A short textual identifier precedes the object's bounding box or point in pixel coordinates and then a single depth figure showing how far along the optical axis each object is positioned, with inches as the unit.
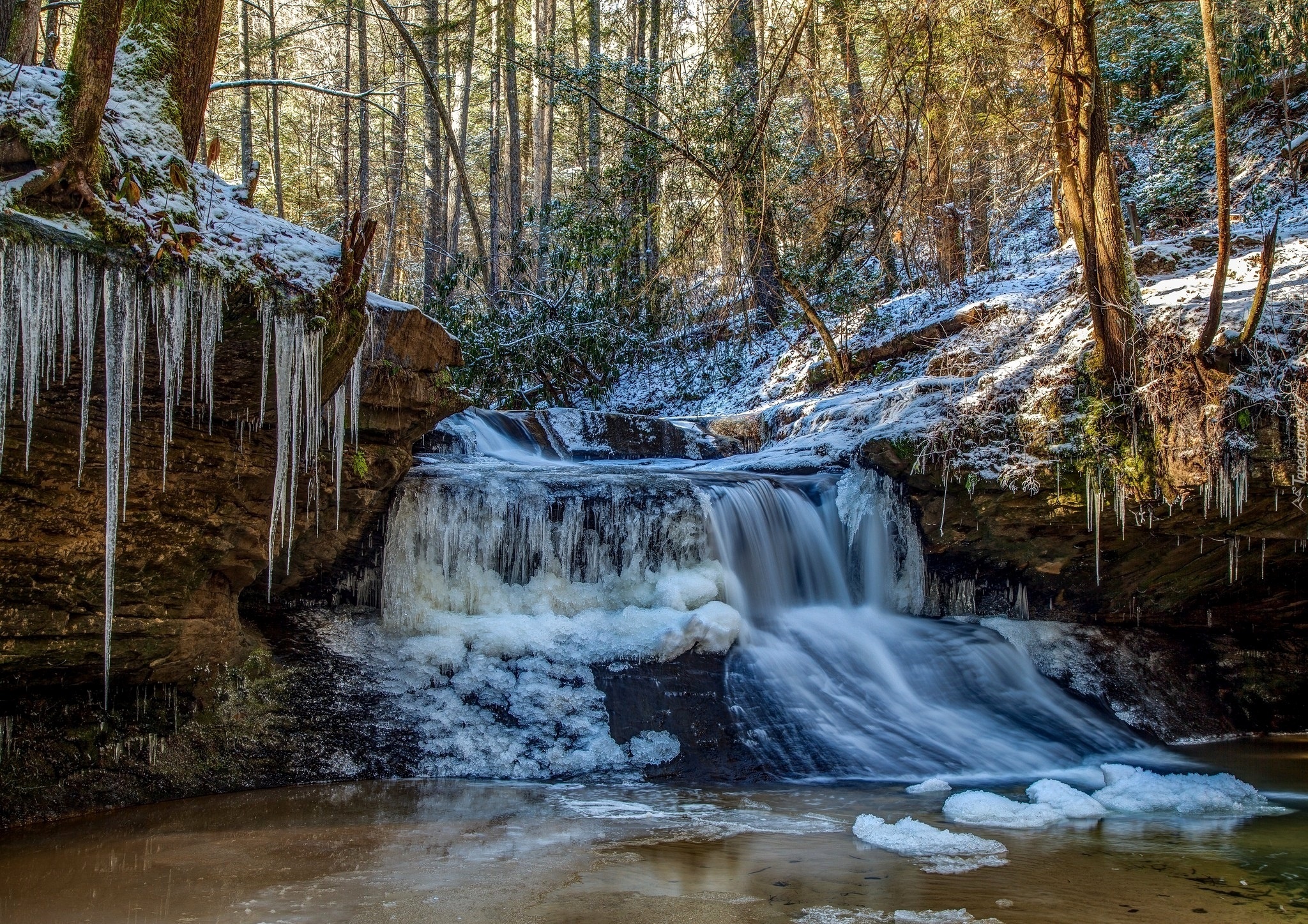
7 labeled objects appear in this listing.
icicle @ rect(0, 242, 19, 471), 156.5
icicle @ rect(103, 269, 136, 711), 171.0
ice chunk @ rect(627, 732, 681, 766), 241.9
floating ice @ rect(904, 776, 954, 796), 222.5
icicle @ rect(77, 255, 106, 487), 166.4
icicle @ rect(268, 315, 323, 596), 196.9
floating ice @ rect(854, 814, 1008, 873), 160.4
